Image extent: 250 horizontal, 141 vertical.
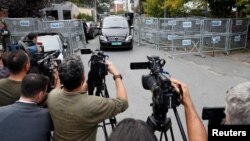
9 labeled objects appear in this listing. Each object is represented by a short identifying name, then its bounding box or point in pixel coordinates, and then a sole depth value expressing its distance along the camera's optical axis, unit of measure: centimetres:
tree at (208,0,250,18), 1078
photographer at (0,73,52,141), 166
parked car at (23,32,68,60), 646
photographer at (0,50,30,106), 207
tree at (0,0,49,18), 1331
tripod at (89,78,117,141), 236
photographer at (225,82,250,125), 120
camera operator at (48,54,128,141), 170
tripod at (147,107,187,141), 153
